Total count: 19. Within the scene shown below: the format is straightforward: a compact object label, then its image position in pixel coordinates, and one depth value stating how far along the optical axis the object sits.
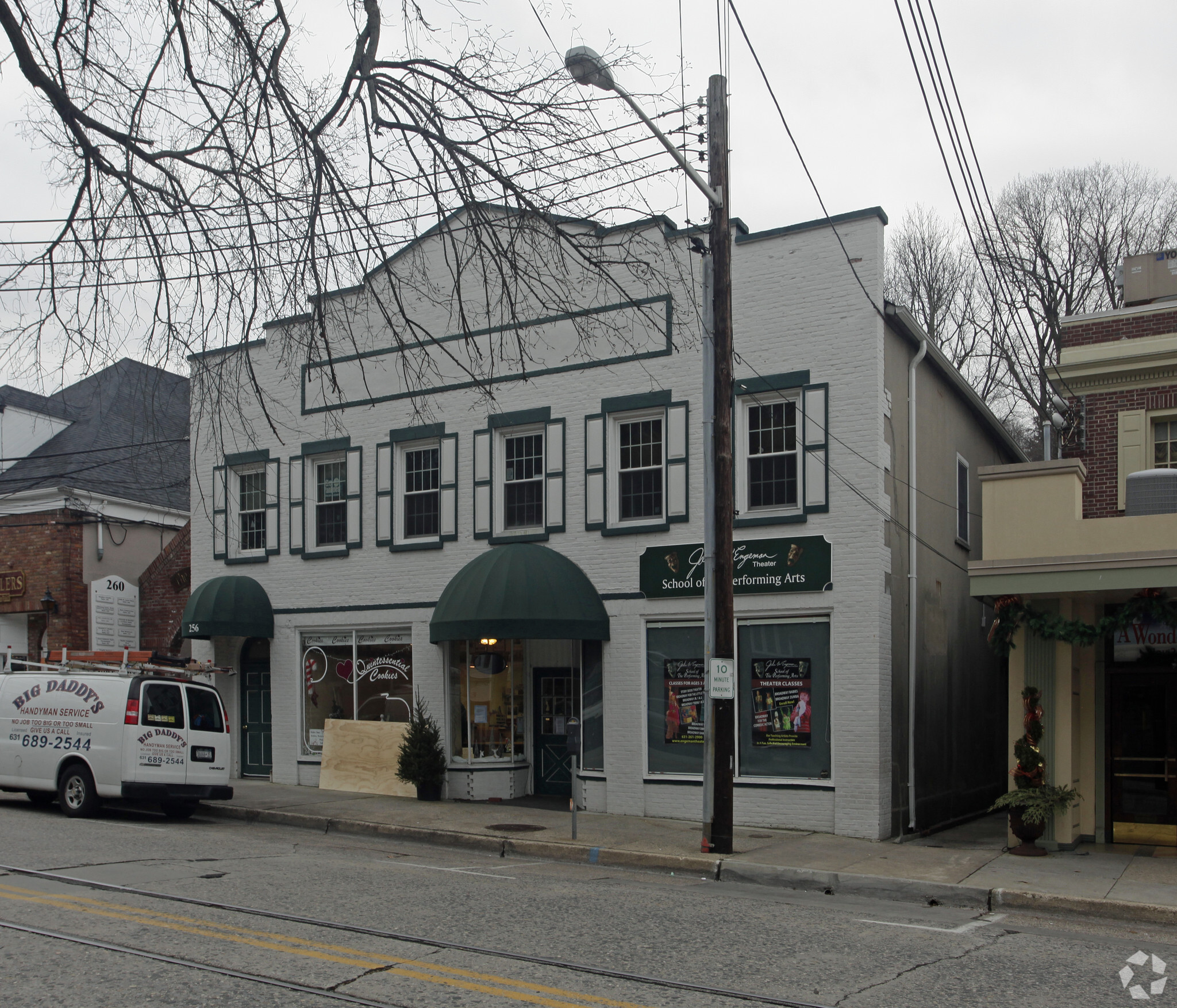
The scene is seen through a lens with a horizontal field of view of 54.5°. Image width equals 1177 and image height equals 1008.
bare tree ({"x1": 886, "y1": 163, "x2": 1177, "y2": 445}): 29.84
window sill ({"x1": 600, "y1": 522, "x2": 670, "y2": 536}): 16.48
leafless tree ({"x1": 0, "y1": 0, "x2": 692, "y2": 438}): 7.12
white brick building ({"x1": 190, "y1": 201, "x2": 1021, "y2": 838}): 15.21
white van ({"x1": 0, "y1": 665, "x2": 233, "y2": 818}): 15.40
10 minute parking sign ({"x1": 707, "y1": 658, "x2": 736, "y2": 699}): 12.67
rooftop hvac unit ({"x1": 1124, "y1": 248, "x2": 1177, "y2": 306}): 17.47
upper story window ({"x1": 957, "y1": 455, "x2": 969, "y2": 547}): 18.98
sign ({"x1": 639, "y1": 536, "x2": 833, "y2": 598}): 15.26
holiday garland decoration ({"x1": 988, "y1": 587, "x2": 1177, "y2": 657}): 13.02
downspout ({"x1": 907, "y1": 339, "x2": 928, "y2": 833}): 15.66
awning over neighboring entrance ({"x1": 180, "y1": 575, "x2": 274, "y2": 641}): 19.88
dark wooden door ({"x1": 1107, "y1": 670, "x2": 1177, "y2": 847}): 14.20
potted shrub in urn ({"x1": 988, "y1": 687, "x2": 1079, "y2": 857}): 13.34
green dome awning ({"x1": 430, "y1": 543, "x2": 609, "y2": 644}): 16.12
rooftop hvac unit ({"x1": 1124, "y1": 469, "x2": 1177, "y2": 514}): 13.76
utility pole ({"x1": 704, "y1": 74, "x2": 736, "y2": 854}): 12.79
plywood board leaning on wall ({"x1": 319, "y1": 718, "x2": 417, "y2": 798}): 18.78
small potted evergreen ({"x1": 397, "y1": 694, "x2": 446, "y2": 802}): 17.84
